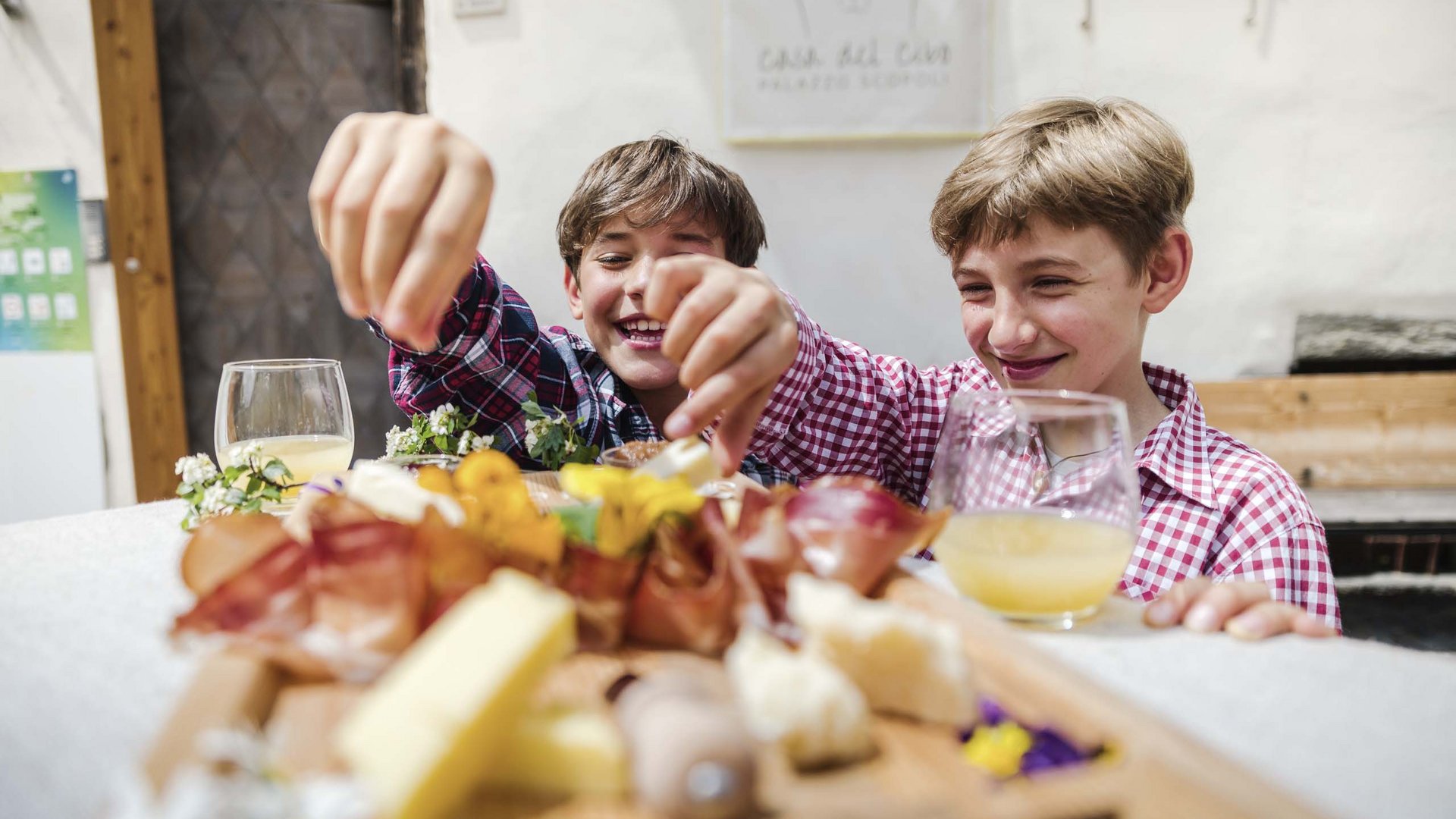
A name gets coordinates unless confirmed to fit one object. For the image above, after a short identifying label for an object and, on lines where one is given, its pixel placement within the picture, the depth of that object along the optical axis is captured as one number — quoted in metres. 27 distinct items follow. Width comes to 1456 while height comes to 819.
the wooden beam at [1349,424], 2.02
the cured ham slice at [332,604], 0.44
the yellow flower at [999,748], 0.40
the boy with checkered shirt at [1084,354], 1.08
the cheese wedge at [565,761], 0.36
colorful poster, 2.55
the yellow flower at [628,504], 0.54
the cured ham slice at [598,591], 0.50
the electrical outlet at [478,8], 2.04
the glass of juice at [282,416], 0.90
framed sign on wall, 1.97
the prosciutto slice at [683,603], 0.50
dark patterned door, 2.71
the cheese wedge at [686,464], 0.66
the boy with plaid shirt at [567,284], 0.65
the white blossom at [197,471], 0.85
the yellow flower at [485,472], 0.55
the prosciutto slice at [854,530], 0.57
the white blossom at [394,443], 1.19
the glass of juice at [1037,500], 0.58
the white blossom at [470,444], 1.12
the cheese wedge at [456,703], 0.33
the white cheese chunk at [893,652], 0.42
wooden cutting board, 0.35
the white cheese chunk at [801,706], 0.38
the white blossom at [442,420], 1.16
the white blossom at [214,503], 0.82
